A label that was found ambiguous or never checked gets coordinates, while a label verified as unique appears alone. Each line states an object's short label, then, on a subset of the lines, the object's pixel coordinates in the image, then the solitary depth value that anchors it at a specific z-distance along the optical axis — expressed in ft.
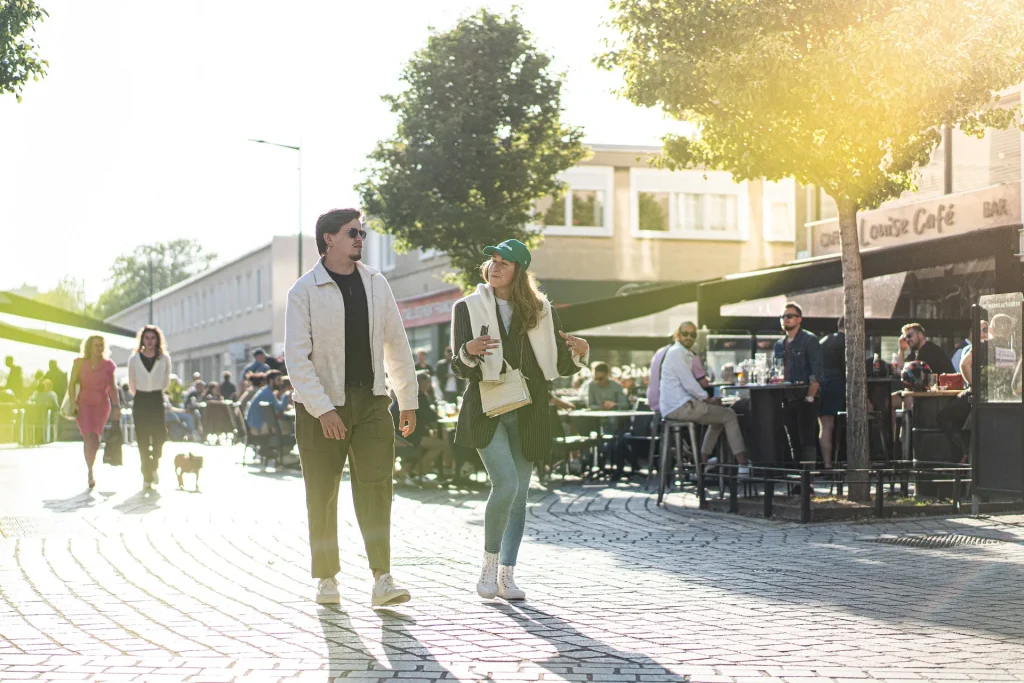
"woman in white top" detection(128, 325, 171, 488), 50.78
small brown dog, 53.67
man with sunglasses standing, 44.78
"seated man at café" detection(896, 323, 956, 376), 54.03
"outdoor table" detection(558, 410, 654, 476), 57.26
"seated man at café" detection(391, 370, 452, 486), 51.72
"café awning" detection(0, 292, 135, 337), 66.59
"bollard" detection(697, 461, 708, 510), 42.32
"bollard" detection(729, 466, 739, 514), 41.01
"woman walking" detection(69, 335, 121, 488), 52.90
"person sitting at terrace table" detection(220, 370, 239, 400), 124.16
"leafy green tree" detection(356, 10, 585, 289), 103.81
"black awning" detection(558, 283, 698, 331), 64.95
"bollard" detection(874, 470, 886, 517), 38.75
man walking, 22.66
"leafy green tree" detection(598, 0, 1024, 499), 39.81
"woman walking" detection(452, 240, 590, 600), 23.63
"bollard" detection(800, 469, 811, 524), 37.55
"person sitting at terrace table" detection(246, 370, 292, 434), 71.20
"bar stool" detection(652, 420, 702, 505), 44.75
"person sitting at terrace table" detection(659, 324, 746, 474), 43.50
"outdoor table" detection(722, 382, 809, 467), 44.37
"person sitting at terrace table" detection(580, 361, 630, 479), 65.62
